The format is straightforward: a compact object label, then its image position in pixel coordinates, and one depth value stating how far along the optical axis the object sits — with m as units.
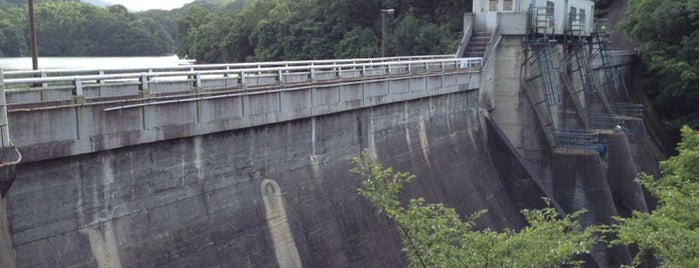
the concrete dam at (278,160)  10.65
